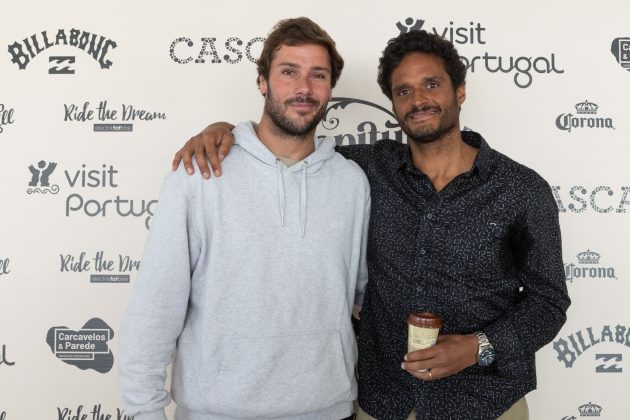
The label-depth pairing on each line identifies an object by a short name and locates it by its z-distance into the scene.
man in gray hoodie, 1.11
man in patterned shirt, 1.20
